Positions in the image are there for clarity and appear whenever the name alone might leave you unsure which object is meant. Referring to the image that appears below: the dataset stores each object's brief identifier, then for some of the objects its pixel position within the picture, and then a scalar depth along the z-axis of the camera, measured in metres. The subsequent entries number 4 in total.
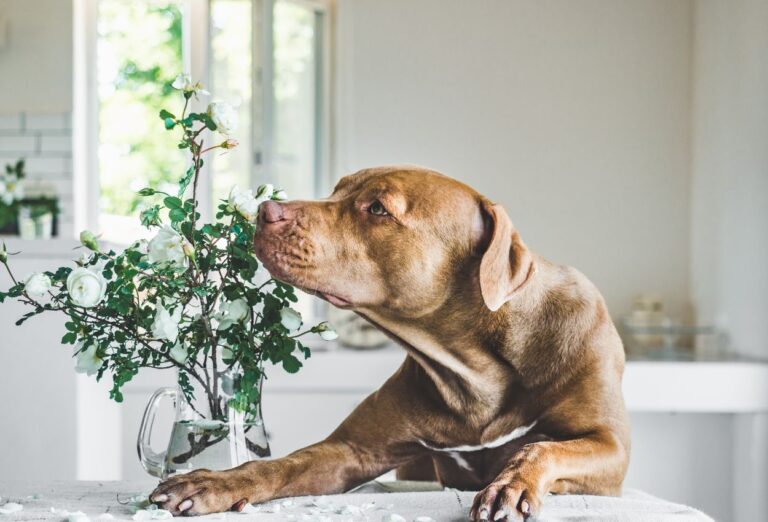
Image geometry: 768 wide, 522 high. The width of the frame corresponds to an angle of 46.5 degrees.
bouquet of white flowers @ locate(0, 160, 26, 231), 3.46
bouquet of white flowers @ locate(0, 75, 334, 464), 1.16
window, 3.79
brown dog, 1.20
